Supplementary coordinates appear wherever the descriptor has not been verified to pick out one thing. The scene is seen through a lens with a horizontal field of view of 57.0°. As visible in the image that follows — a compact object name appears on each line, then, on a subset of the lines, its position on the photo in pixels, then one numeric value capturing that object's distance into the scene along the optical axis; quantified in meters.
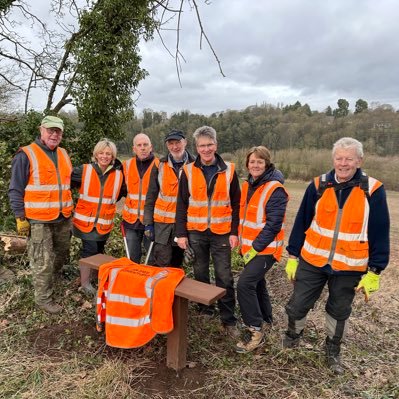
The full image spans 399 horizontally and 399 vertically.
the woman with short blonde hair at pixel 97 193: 4.54
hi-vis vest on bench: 3.34
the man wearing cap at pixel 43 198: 4.12
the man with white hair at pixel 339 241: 3.11
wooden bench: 3.36
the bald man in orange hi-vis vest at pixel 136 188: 4.49
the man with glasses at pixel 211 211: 3.82
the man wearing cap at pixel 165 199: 4.16
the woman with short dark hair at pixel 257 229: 3.61
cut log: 5.84
